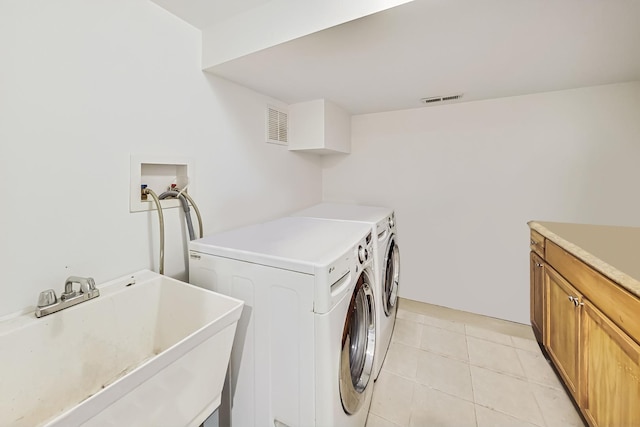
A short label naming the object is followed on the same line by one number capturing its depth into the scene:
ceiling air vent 2.03
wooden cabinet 0.92
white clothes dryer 1.53
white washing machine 0.89
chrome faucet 0.84
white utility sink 0.64
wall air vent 1.98
